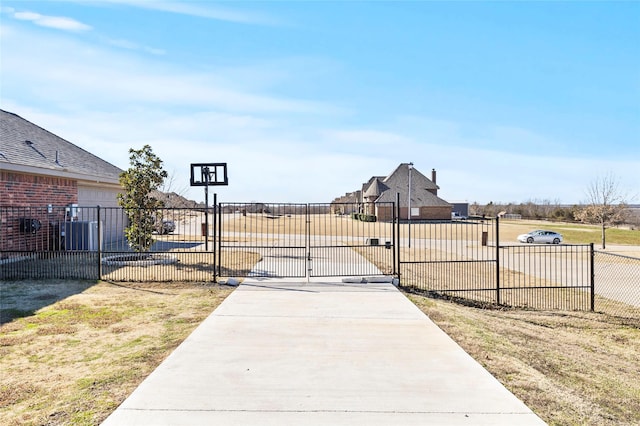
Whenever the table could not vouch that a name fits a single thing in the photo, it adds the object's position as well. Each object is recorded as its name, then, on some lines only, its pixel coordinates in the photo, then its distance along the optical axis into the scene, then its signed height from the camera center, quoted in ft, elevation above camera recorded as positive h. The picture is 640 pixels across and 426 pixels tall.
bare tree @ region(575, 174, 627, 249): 97.76 -0.01
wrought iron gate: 39.91 -5.68
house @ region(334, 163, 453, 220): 173.85 +8.37
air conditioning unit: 49.55 -2.22
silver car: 100.42 -6.05
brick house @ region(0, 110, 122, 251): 42.09 +4.01
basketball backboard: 56.10 +5.39
